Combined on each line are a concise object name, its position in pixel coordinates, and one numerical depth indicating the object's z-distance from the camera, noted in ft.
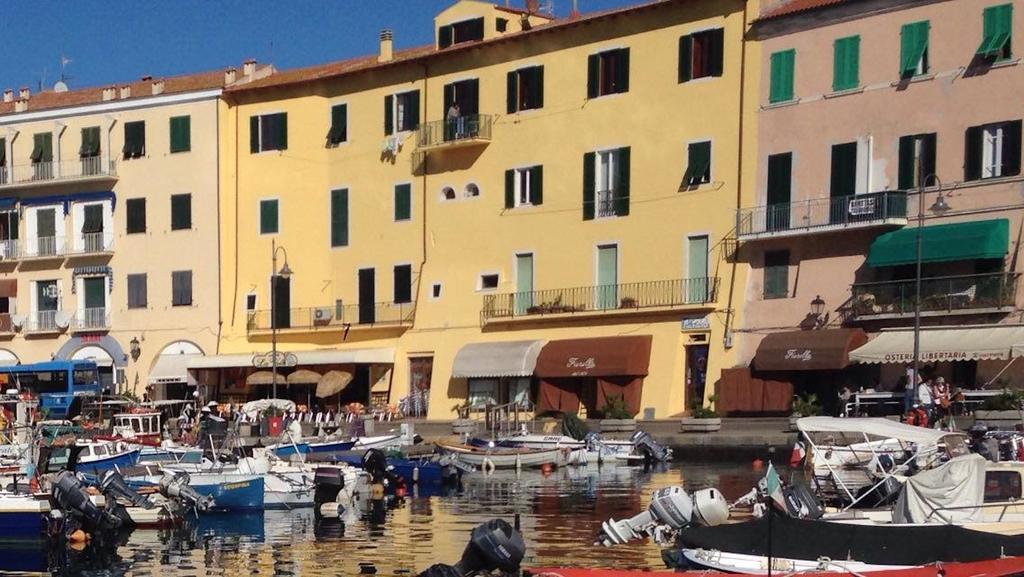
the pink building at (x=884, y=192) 144.36
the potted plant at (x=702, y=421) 153.17
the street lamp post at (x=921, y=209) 139.03
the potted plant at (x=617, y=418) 160.15
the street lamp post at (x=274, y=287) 180.65
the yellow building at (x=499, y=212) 167.43
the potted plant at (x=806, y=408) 149.07
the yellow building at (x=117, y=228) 206.90
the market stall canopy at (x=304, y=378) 194.39
